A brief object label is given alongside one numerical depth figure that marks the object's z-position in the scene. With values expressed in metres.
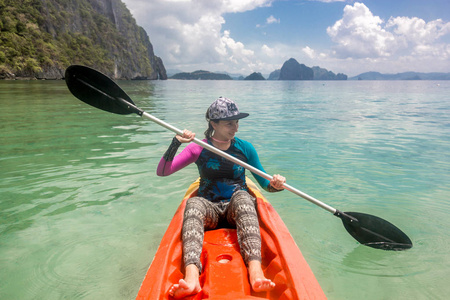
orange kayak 2.01
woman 2.44
